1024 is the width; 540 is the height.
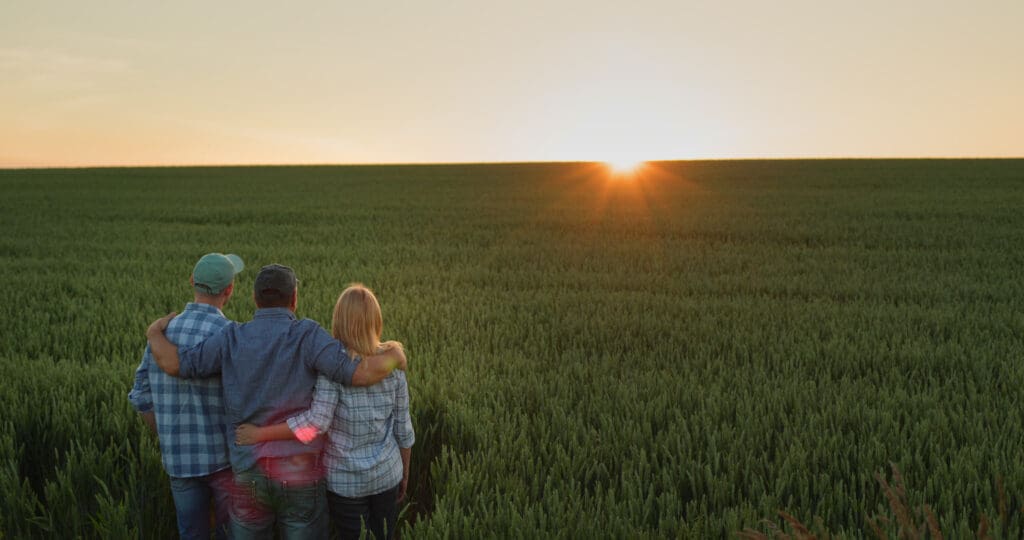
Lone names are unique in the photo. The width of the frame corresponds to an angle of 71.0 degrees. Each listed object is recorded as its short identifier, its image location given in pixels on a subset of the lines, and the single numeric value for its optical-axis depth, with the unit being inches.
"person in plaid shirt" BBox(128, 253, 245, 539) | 126.4
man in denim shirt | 120.7
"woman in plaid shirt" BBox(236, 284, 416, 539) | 119.9
